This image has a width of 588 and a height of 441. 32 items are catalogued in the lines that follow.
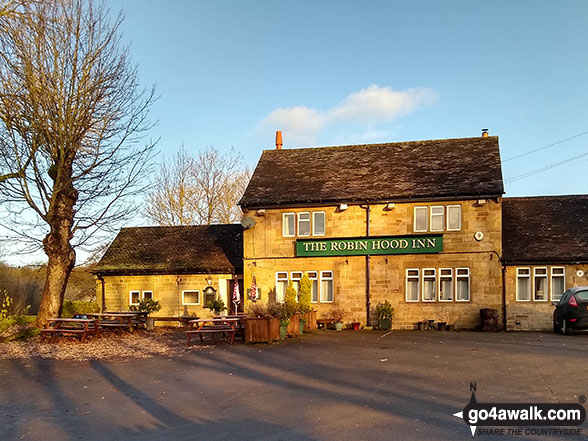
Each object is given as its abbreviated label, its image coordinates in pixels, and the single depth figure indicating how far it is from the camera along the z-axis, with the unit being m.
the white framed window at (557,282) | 21.20
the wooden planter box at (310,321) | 20.77
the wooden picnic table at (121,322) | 19.52
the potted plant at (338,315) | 22.37
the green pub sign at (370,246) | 21.95
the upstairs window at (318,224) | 23.38
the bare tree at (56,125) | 18.05
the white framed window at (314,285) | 23.19
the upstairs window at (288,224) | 23.64
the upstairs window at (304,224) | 23.52
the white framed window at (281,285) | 23.67
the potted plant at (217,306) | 23.06
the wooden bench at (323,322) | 22.31
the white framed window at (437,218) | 22.08
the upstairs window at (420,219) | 22.28
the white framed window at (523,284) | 21.56
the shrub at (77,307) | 29.32
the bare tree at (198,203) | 41.06
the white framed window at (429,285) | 22.06
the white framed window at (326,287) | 23.14
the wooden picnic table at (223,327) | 17.09
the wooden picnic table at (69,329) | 17.53
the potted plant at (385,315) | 21.95
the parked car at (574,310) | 17.45
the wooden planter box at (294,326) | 18.73
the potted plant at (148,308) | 23.17
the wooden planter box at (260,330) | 16.86
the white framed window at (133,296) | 26.14
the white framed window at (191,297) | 25.61
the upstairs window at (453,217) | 21.94
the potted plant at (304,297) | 20.74
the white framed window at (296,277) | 23.47
